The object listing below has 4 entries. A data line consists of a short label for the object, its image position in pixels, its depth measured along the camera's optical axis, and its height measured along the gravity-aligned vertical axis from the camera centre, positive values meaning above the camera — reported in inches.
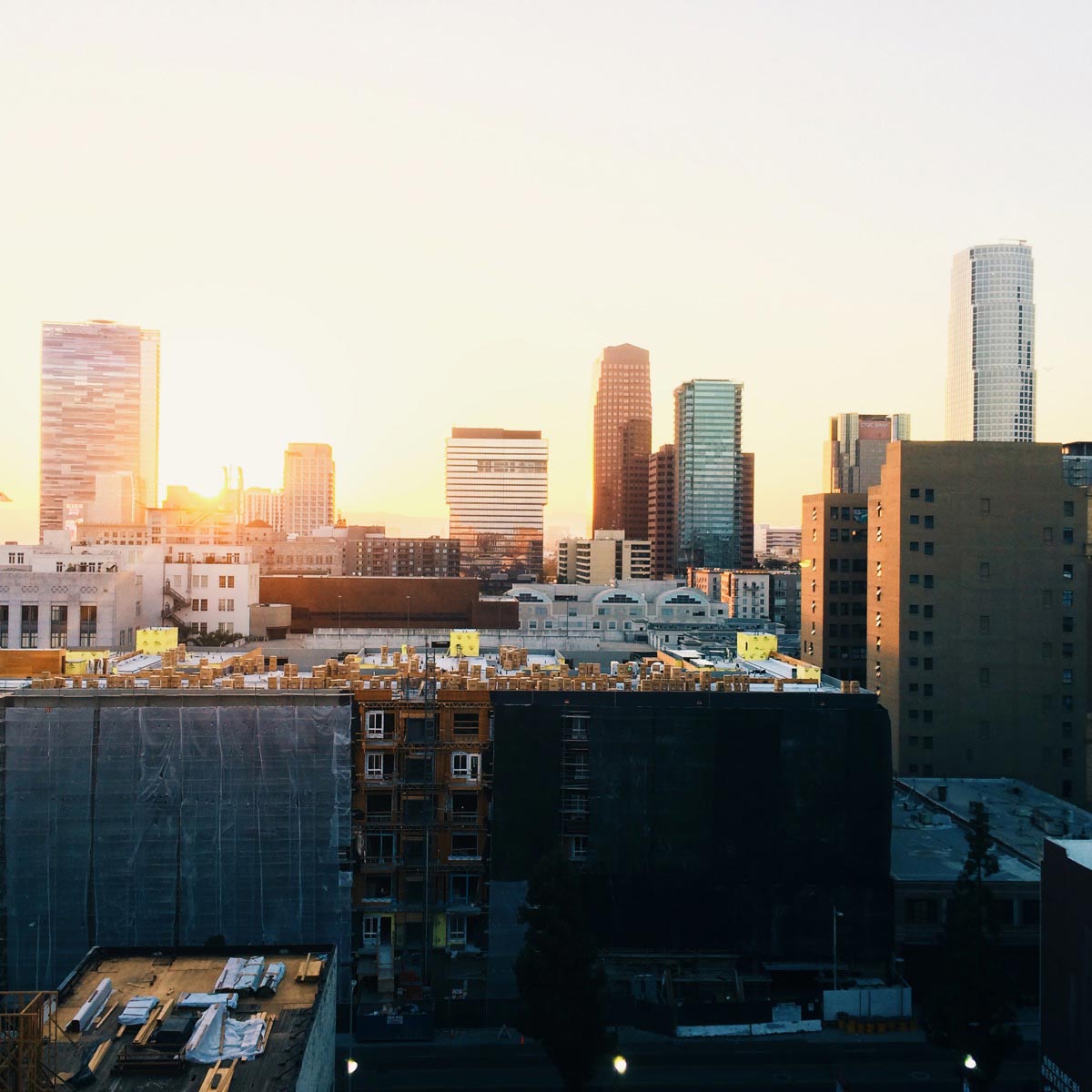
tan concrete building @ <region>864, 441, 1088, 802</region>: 2652.6 -126.1
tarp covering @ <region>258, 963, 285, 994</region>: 1029.0 -418.4
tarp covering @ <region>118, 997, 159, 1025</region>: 949.2 -413.3
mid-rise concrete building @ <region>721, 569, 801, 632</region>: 7037.4 -220.3
